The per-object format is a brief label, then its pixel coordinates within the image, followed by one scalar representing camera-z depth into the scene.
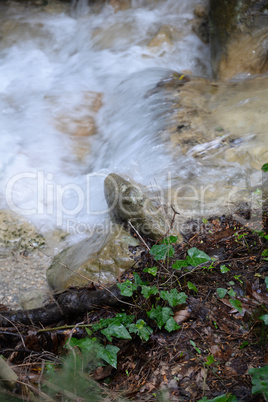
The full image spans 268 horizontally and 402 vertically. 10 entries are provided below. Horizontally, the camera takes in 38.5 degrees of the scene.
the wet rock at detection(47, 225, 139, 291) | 3.19
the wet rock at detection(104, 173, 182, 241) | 3.32
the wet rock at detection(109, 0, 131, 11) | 8.52
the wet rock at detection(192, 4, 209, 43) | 7.49
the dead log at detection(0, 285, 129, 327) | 2.81
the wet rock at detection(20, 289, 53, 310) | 3.34
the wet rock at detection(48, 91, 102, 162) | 5.88
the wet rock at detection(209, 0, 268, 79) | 6.05
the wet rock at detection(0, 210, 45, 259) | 4.11
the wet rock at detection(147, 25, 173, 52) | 7.45
